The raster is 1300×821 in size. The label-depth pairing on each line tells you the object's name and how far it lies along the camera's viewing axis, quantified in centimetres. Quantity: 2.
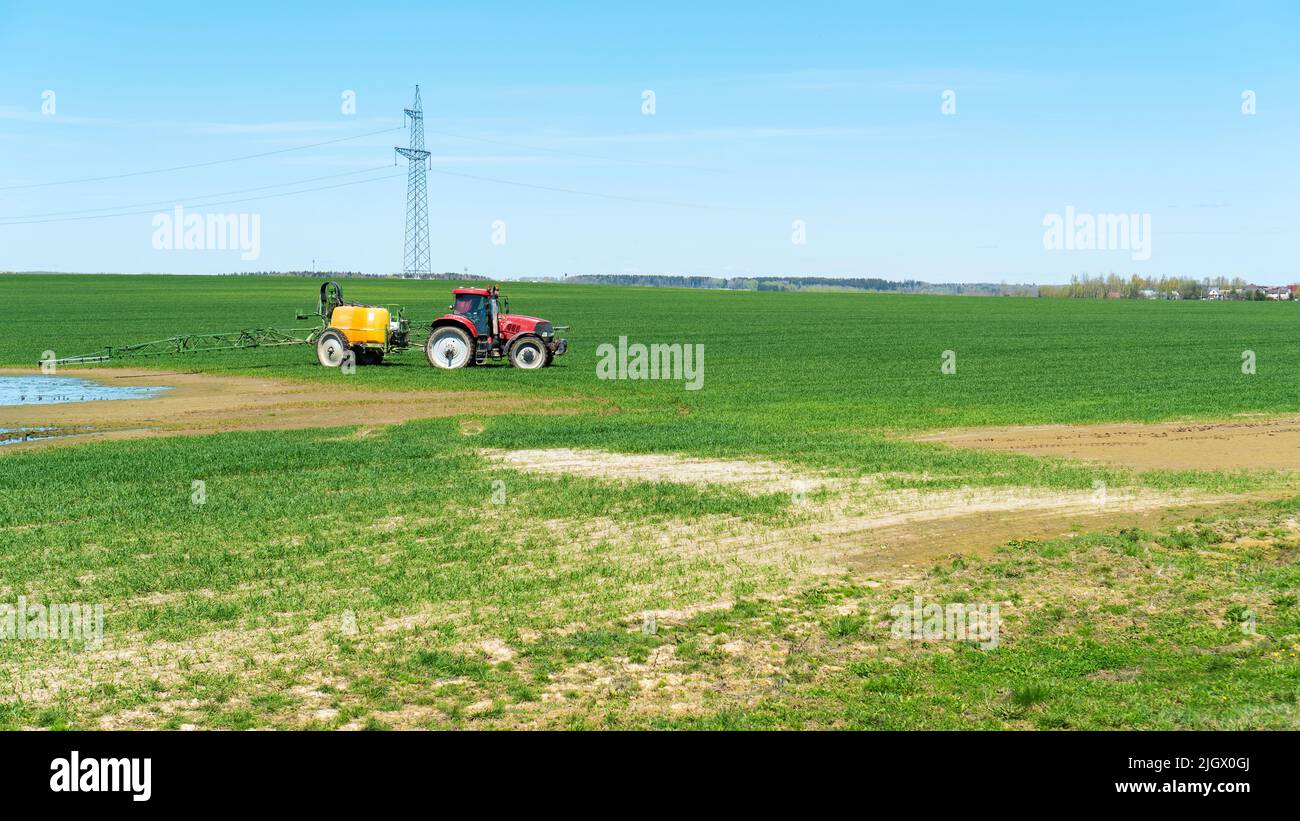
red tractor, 3681
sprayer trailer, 3691
